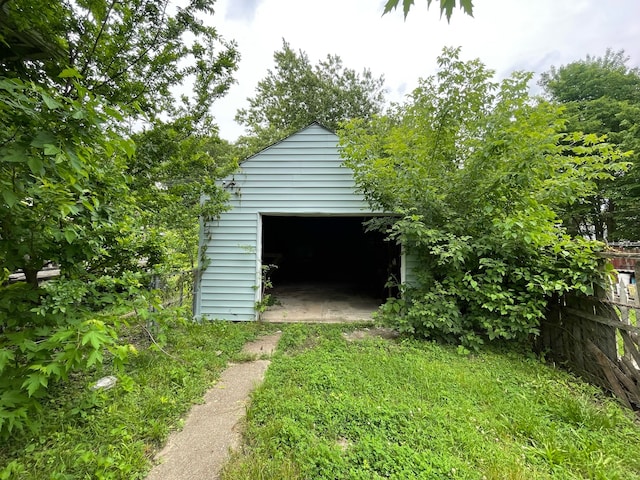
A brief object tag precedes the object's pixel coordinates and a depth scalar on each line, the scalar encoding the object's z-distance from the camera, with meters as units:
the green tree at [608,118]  10.71
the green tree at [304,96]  16.67
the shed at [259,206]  4.89
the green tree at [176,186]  4.20
